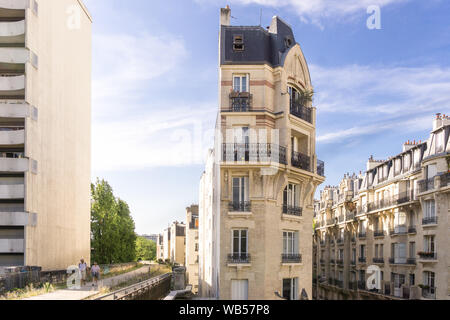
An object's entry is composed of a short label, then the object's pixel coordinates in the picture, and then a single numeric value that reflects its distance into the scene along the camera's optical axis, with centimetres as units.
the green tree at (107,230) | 5760
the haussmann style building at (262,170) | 2448
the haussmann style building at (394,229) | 3862
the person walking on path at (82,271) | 2737
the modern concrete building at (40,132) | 3431
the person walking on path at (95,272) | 2839
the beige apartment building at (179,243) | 10319
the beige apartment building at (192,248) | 6744
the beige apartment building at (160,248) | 16745
